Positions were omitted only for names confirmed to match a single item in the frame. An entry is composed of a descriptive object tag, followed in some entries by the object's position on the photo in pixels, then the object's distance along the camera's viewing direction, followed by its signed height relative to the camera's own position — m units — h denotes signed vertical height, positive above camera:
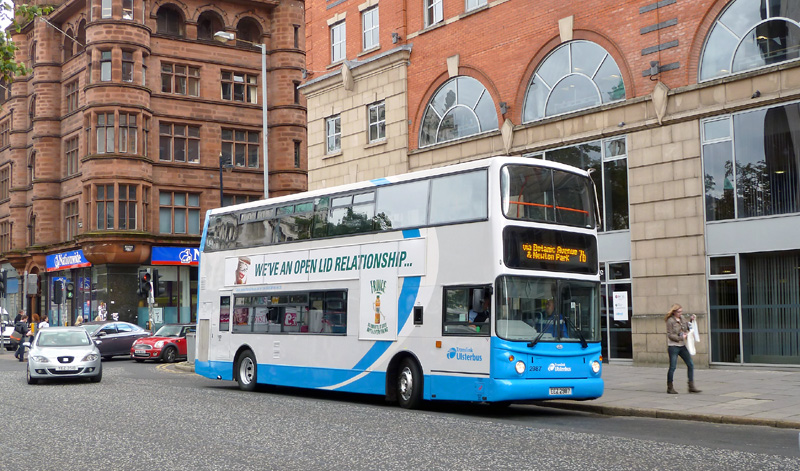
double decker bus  14.16 +0.46
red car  31.62 -1.06
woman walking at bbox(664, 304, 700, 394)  16.55 -0.42
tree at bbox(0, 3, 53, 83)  20.58 +6.03
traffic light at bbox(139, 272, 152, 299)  35.44 +1.23
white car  21.45 -1.02
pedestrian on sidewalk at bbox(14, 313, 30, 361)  36.03 -0.42
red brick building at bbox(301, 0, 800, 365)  19.73 +4.60
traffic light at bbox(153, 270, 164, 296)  34.59 +1.15
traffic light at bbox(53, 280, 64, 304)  37.59 +0.93
